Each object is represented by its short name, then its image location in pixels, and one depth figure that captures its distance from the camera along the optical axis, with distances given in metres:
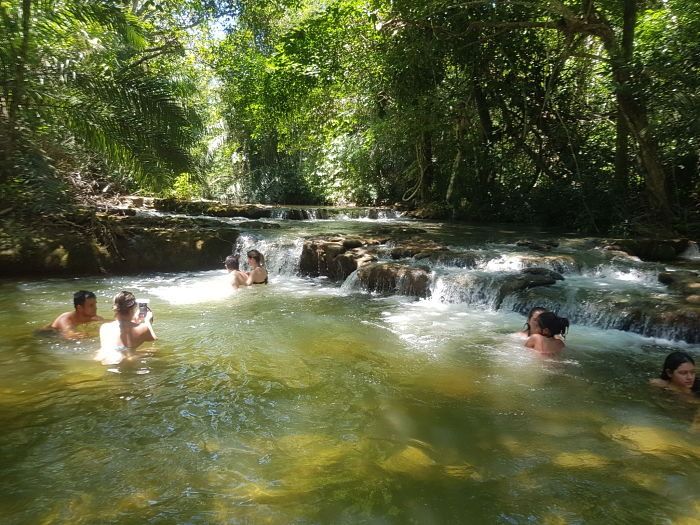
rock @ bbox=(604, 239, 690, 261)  10.38
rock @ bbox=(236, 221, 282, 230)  13.98
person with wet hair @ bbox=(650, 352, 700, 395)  4.36
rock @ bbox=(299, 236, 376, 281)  10.12
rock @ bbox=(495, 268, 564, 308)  7.95
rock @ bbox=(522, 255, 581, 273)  9.34
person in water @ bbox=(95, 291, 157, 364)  5.16
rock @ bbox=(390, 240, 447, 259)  10.39
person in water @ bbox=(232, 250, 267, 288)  9.52
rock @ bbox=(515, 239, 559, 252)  10.81
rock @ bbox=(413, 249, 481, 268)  9.76
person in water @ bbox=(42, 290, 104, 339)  5.83
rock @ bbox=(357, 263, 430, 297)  8.75
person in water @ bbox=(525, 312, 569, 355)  5.62
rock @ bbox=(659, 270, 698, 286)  7.91
